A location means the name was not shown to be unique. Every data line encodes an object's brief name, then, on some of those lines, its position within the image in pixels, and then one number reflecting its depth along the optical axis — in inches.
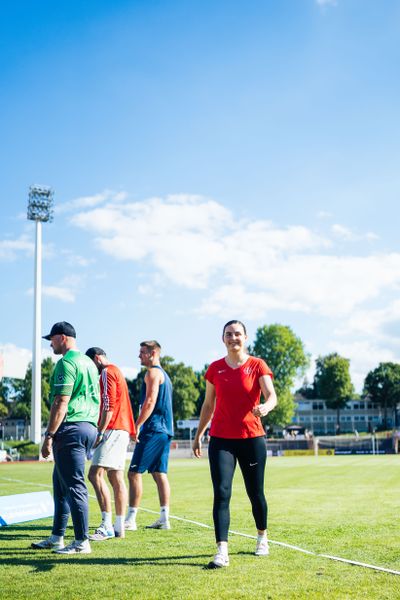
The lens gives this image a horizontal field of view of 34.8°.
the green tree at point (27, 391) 4087.1
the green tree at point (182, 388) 3789.4
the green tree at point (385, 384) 4825.3
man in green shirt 256.8
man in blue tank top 322.0
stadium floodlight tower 2561.5
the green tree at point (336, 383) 4414.4
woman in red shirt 239.8
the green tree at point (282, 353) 3253.0
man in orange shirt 299.3
